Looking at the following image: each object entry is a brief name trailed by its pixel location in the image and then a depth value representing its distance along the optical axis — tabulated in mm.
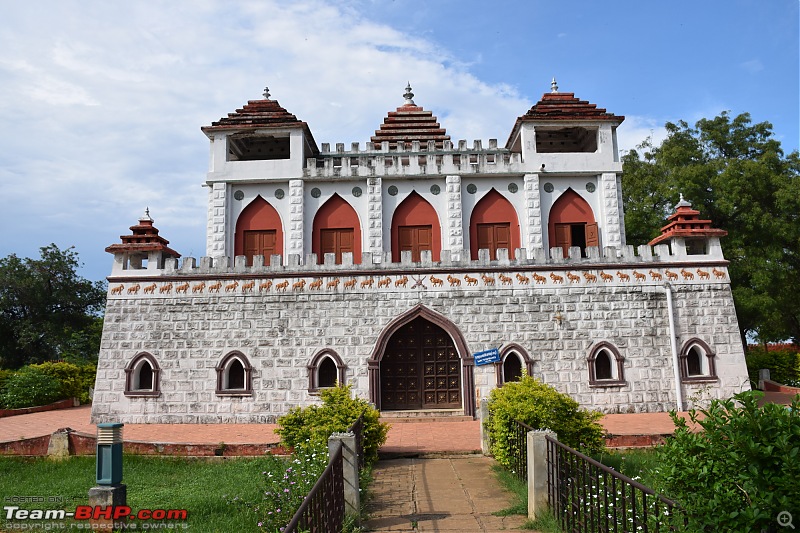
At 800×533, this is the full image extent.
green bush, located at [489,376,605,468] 9219
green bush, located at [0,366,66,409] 20047
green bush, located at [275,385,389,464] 9674
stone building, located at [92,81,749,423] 15984
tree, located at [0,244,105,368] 31875
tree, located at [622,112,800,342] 22359
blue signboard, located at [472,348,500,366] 15852
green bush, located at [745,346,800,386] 22328
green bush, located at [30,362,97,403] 21672
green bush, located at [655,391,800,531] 3482
